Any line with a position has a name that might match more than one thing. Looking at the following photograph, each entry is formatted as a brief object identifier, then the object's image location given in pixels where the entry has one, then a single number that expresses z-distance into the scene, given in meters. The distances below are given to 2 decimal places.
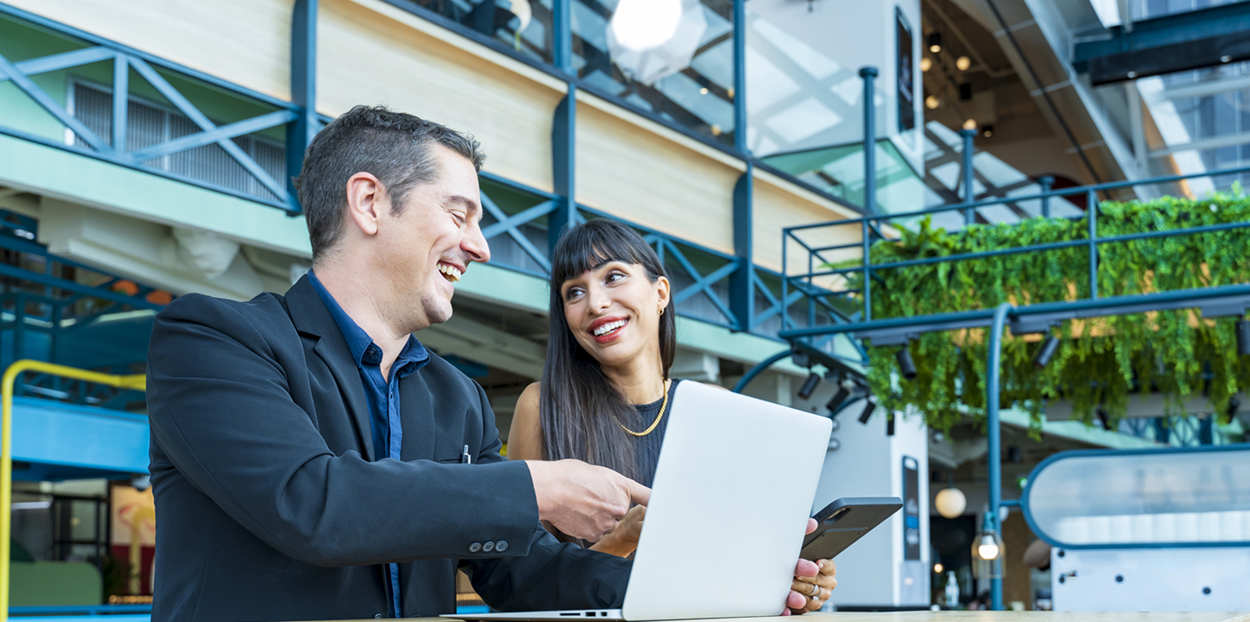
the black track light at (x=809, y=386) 8.42
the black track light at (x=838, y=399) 8.62
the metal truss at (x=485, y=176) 4.52
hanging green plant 7.18
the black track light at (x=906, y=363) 7.79
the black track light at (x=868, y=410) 8.96
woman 2.31
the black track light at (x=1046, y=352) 7.18
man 1.13
